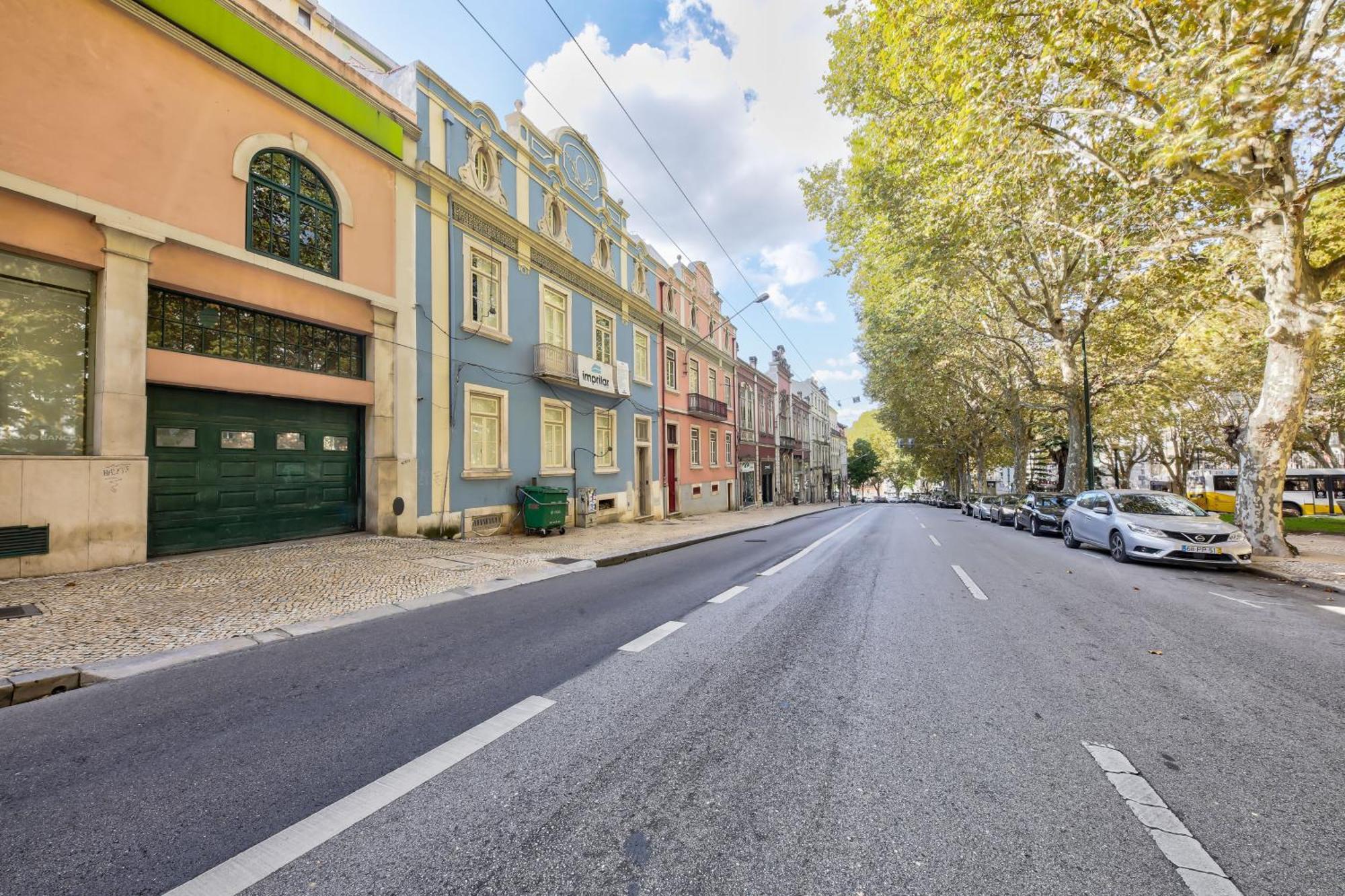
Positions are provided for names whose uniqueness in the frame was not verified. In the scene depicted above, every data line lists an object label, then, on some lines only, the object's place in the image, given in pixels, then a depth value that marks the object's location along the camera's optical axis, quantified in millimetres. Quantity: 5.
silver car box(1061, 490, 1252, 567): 8938
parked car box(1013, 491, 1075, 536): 16328
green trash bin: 13352
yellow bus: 24906
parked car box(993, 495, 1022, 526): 22188
